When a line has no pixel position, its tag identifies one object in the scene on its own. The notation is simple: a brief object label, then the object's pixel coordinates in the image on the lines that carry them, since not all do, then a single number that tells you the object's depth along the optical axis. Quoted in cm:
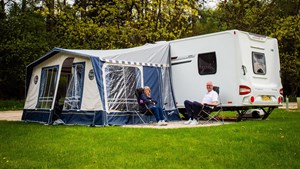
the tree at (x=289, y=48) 2509
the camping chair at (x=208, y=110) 1041
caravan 1040
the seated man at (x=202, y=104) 1030
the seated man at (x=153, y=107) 1045
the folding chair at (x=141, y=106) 1055
